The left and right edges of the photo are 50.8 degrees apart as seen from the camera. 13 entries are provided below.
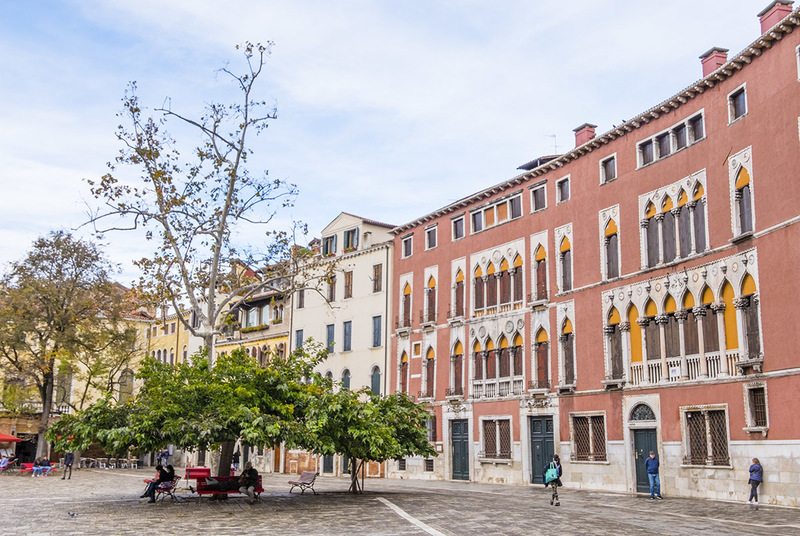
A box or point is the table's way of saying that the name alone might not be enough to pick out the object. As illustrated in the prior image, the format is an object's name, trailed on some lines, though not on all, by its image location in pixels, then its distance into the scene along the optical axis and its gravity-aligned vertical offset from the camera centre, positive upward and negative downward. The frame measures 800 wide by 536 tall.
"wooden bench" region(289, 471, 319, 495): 27.99 -1.57
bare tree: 28.84 +7.25
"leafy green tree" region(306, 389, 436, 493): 24.56 +0.15
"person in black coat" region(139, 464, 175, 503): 24.41 -1.35
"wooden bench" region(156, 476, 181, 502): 24.61 -1.61
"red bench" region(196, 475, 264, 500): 24.86 -1.65
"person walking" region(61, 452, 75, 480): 42.32 -1.37
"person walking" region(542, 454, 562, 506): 23.72 -1.25
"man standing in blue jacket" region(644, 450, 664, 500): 26.67 -1.33
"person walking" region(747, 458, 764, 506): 23.40 -1.27
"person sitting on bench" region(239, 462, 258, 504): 24.14 -1.40
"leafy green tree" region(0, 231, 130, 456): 45.28 +6.92
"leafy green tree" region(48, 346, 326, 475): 22.27 +0.57
